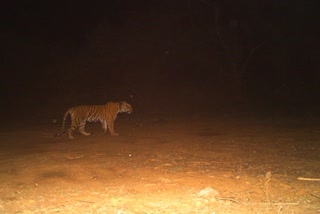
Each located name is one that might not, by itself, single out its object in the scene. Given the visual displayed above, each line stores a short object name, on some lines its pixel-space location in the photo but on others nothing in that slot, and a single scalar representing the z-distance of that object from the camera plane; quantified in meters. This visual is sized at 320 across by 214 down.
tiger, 11.22
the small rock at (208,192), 5.34
